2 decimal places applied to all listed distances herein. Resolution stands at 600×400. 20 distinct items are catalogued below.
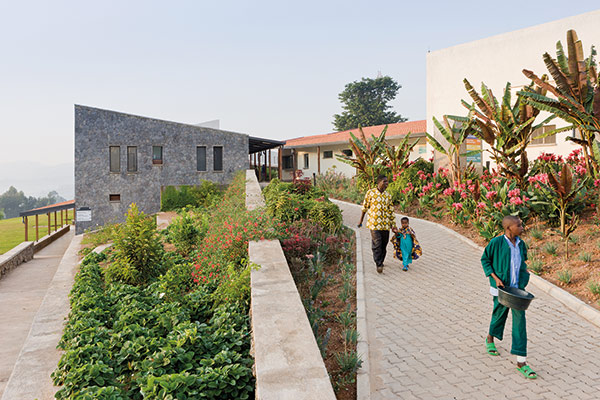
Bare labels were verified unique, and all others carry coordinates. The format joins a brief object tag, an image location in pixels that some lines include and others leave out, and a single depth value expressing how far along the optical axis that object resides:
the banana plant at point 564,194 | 8.63
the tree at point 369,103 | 53.03
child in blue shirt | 8.34
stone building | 25.12
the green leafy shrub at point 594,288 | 6.66
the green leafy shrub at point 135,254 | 7.74
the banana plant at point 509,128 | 10.96
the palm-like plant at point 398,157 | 16.72
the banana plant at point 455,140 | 12.49
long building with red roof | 25.89
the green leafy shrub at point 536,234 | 9.38
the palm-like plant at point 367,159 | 17.80
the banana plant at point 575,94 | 9.10
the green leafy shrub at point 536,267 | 7.96
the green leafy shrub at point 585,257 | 7.87
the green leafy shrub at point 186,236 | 10.02
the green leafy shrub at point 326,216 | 10.26
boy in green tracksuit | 4.77
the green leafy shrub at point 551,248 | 8.53
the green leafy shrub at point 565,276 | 7.29
